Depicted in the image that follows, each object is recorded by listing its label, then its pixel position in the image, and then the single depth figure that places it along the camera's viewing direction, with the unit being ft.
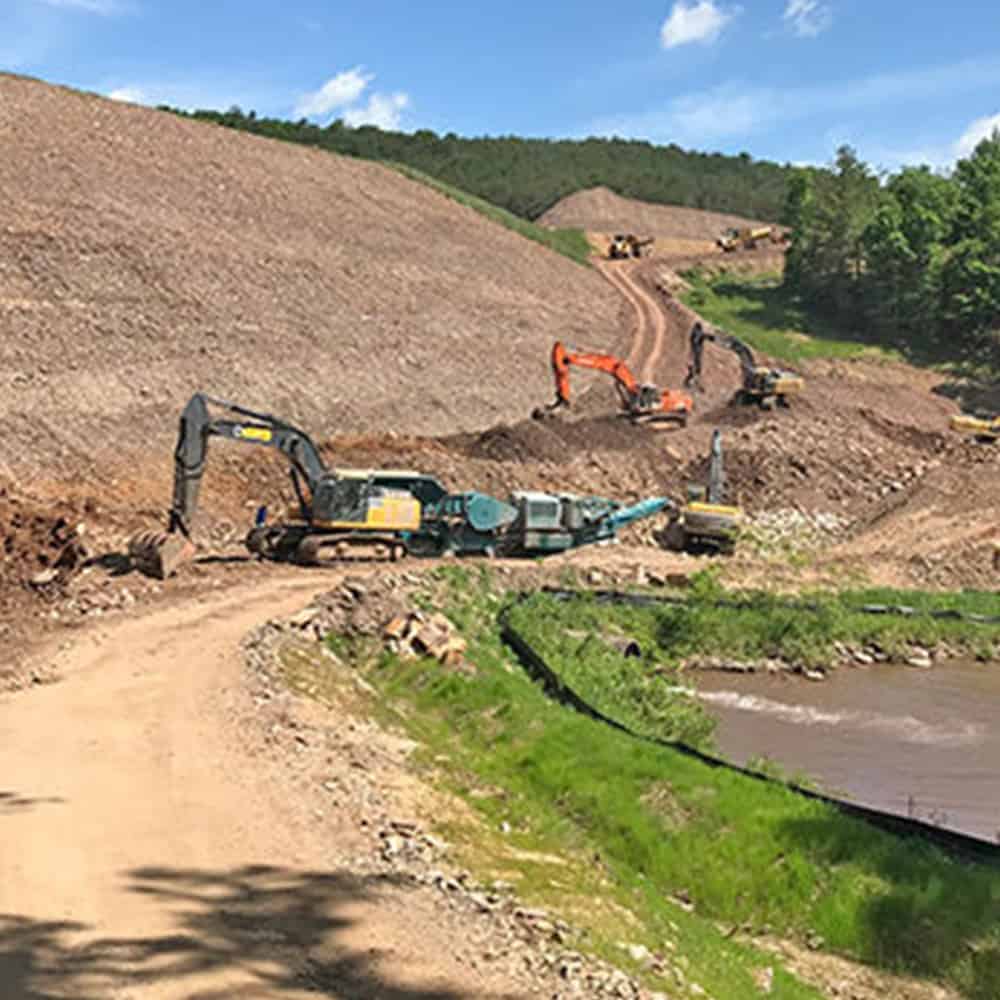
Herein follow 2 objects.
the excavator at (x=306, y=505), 82.02
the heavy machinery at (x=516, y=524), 97.35
